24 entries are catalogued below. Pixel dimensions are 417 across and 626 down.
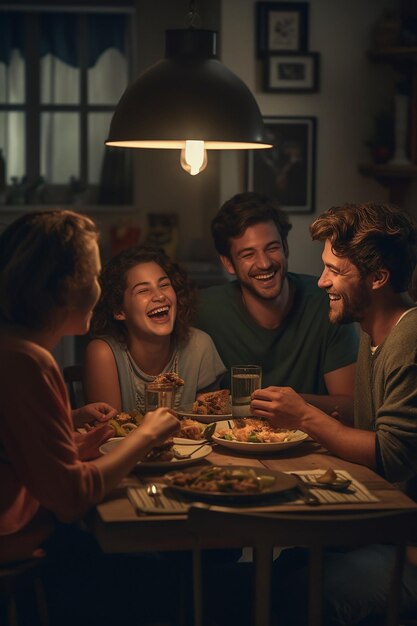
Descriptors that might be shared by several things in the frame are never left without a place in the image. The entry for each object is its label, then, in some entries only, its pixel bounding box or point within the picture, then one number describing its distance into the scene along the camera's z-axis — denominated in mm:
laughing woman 2832
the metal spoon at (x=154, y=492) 1896
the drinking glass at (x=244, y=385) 2453
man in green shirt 2990
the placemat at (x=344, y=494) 1922
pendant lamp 2195
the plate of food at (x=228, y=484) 1886
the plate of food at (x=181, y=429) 2379
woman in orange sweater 1825
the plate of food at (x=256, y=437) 2271
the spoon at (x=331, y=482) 1980
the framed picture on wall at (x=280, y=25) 4691
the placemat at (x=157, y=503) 1825
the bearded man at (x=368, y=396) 2025
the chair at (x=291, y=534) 1657
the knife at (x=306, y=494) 1912
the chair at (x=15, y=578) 1933
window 5945
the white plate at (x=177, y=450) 2111
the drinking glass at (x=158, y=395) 2268
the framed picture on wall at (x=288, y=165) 4799
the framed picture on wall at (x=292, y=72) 4703
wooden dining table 1806
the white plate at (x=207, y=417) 2586
